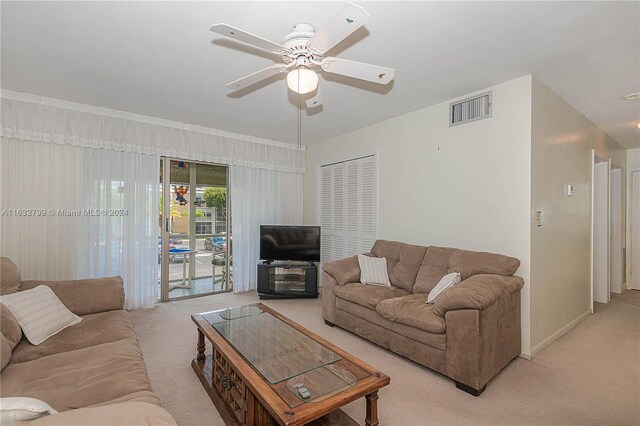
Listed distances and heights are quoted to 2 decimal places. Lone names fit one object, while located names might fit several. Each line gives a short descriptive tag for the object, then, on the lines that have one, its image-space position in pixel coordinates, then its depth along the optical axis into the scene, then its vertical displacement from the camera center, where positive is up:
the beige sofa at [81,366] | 0.93 -0.85
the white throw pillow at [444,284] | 2.62 -0.62
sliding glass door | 4.34 -0.27
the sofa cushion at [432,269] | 3.06 -0.58
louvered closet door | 4.41 +0.11
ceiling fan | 1.50 +0.97
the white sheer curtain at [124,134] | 3.27 +1.06
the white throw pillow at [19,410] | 0.81 -0.55
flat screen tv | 4.79 -0.50
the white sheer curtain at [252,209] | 4.86 +0.08
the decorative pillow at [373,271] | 3.43 -0.67
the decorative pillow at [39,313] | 1.96 -0.70
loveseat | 2.18 -0.83
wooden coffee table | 1.45 -0.89
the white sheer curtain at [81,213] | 3.24 +0.01
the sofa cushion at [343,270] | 3.40 -0.66
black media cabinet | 4.62 -1.05
